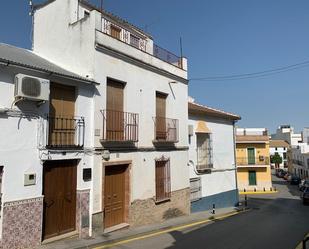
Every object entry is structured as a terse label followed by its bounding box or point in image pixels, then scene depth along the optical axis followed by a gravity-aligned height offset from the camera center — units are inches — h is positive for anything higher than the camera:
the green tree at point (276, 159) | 2538.1 -156.0
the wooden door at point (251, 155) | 1239.2 -54.0
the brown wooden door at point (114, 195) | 334.7 -70.8
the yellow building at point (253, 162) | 1231.9 -90.0
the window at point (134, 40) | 457.1 +204.1
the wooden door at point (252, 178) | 1245.1 -173.6
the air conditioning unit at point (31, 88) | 245.8 +61.9
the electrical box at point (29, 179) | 253.7 -34.4
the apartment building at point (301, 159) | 1749.5 -116.3
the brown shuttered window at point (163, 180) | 413.9 -60.4
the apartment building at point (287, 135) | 2732.9 +115.0
